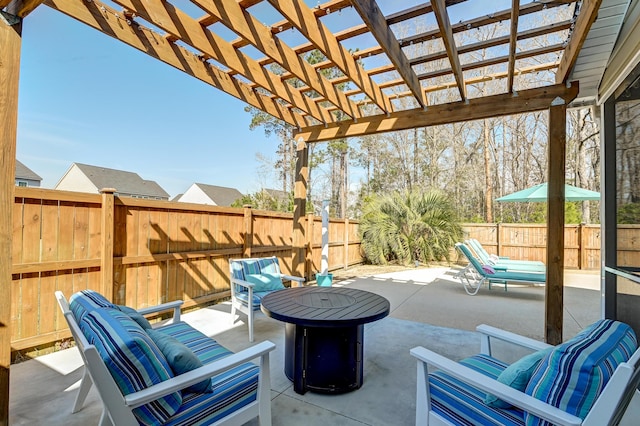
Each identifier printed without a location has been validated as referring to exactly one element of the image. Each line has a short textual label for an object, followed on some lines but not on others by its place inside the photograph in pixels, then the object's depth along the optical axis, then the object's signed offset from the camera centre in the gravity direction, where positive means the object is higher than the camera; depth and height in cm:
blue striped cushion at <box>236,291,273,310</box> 349 -96
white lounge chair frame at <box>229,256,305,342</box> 338 -102
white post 602 -25
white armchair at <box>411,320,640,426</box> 111 -72
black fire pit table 229 -100
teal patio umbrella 690 +60
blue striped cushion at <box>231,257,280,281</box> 390 -67
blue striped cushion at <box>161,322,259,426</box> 149 -95
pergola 179 +166
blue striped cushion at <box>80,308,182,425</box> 129 -62
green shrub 916 -30
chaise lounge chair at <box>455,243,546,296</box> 558 -103
